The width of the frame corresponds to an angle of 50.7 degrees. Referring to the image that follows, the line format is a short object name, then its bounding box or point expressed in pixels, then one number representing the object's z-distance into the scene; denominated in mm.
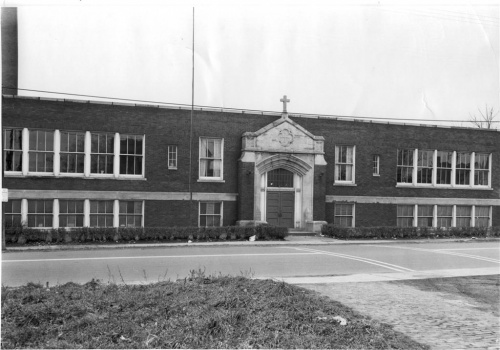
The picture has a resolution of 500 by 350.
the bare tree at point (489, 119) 68238
